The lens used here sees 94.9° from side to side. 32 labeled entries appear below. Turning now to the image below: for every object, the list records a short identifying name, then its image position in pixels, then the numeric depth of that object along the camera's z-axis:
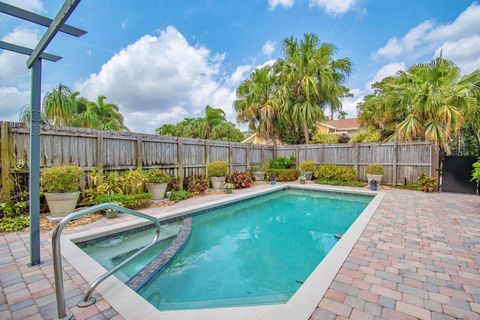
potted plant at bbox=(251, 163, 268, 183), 11.86
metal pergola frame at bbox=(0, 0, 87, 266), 2.53
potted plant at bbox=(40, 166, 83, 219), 4.68
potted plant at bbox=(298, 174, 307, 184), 11.01
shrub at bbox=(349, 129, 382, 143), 13.77
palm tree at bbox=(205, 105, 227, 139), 22.19
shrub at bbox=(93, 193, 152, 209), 5.46
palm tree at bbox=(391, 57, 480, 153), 7.88
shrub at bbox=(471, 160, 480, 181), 5.60
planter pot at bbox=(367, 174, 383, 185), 9.95
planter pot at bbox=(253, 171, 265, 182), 11.85
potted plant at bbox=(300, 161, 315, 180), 12.02
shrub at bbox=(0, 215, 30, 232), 4.07
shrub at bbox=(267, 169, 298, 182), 11.89
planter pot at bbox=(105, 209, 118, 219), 5.02
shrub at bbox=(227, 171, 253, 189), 9.84
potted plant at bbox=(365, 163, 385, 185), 9.98
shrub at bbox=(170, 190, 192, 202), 7.01
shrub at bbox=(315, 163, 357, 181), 10.91
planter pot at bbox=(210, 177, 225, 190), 9.05
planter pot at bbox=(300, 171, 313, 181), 12.01
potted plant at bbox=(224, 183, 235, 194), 8.45
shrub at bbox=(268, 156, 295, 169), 12.48
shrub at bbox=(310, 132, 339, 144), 15.86
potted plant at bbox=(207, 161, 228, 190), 9.04
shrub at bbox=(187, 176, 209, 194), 8.23
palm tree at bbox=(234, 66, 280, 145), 14.65
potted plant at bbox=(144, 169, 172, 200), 6.74
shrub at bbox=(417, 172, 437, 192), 8.77
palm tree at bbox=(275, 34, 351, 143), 13.79
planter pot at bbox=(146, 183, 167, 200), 6.75
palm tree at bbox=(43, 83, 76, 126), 9.12
